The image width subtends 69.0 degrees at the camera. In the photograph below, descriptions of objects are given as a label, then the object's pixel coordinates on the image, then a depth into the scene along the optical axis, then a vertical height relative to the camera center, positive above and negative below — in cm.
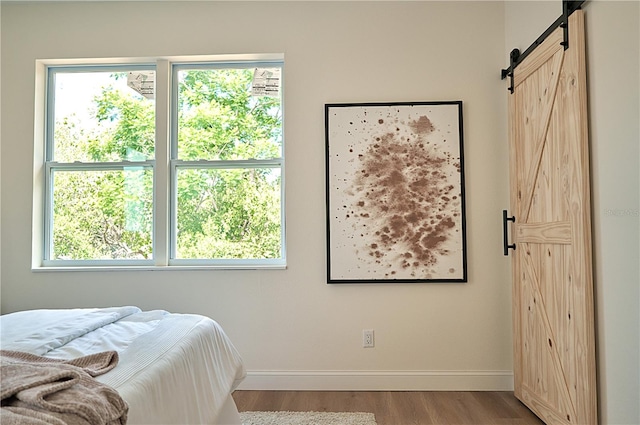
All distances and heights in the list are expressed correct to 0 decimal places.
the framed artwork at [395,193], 320 +20
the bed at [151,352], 141 -46
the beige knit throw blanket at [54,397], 102 -41
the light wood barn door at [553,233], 220 -8
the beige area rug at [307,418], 259 -112
